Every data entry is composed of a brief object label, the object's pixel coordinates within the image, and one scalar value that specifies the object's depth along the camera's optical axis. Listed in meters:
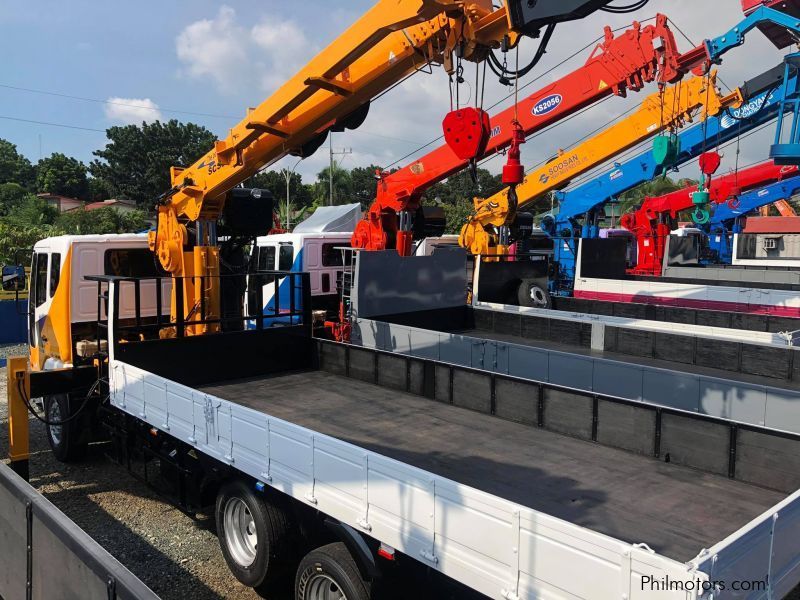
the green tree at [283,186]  67.00
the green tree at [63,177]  82.00
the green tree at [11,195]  57.53
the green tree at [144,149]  70.94
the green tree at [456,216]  49.09
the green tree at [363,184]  74.31
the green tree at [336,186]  59.72
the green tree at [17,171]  91.50
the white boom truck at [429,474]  2.77
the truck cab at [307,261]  12.93
